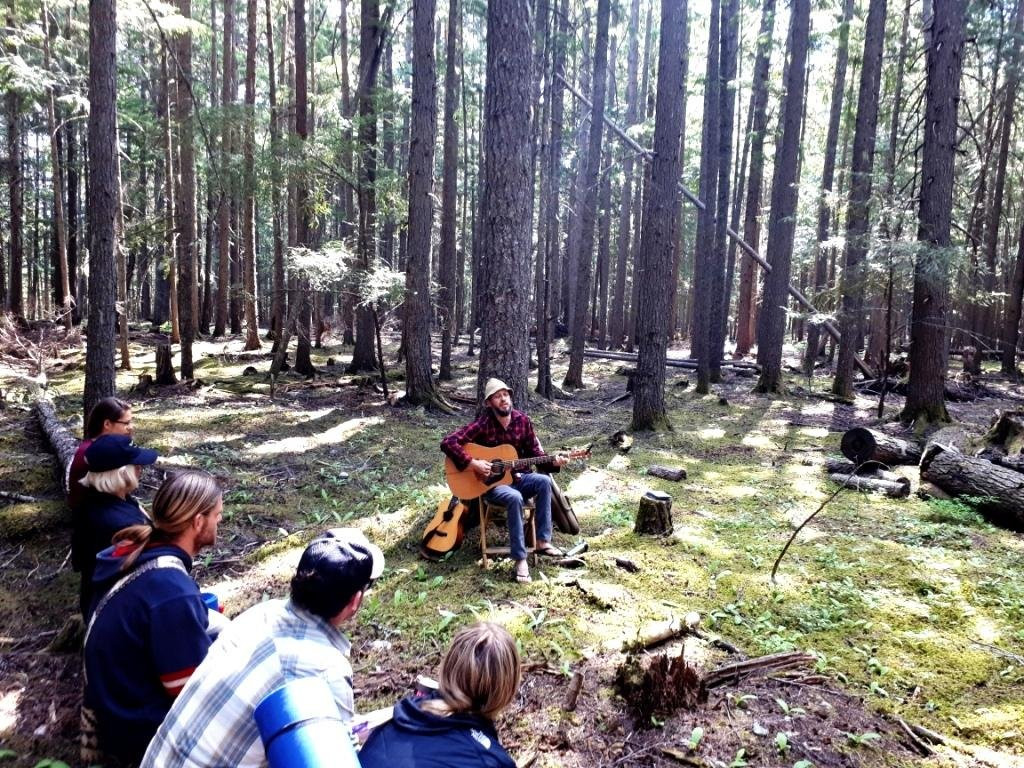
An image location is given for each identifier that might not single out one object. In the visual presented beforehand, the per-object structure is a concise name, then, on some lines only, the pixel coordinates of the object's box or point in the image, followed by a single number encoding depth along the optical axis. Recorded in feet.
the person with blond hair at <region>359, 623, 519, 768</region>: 6.47
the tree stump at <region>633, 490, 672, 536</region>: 20.90
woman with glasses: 13.65
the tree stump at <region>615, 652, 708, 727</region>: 11.41
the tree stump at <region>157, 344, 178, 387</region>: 43.29
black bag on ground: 20.04
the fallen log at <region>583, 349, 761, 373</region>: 70.92
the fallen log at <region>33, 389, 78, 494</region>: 21.86
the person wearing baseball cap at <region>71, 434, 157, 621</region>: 11.58
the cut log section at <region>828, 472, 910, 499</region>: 26.55
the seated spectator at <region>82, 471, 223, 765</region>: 8.12
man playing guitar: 17.65
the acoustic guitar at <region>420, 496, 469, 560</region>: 18.90
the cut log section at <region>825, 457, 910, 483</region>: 28.68
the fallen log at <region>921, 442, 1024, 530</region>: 22.70
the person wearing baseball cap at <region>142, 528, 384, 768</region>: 5.85
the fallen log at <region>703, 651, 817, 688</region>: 12.43
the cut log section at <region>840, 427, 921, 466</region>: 30.55
